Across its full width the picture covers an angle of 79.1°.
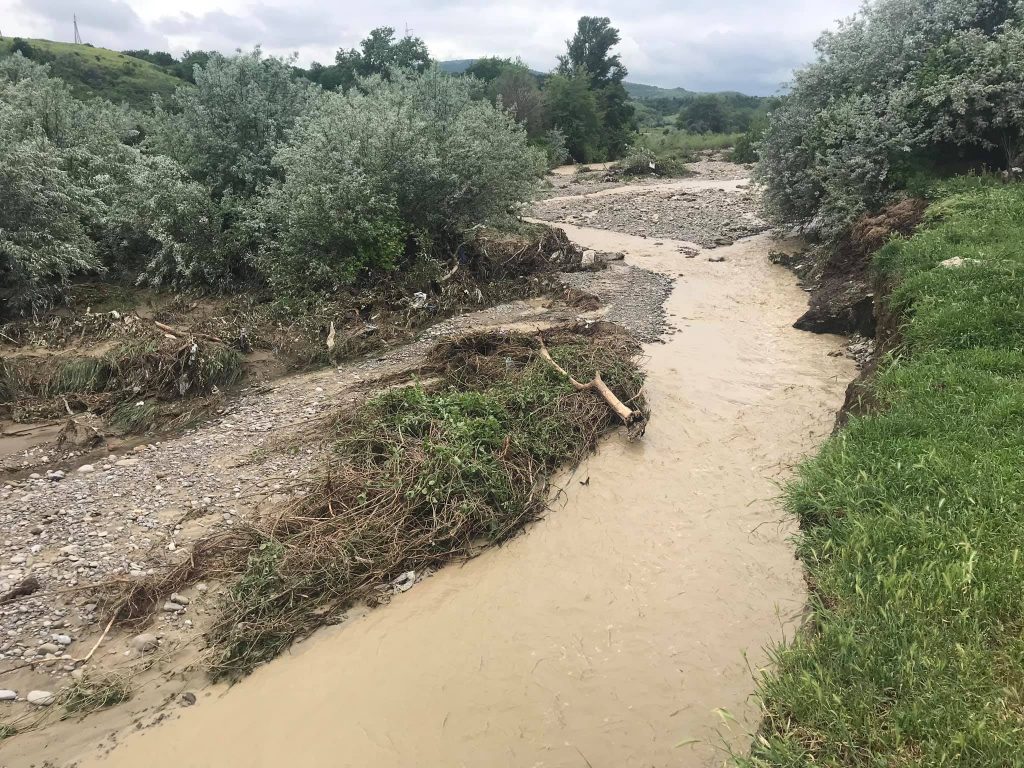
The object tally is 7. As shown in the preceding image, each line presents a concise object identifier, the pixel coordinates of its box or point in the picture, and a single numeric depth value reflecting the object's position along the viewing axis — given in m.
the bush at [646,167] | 37.88
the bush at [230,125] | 14.39
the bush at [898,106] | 13.16
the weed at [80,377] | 9.45
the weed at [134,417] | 8.70
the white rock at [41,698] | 4.72
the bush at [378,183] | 12.50
